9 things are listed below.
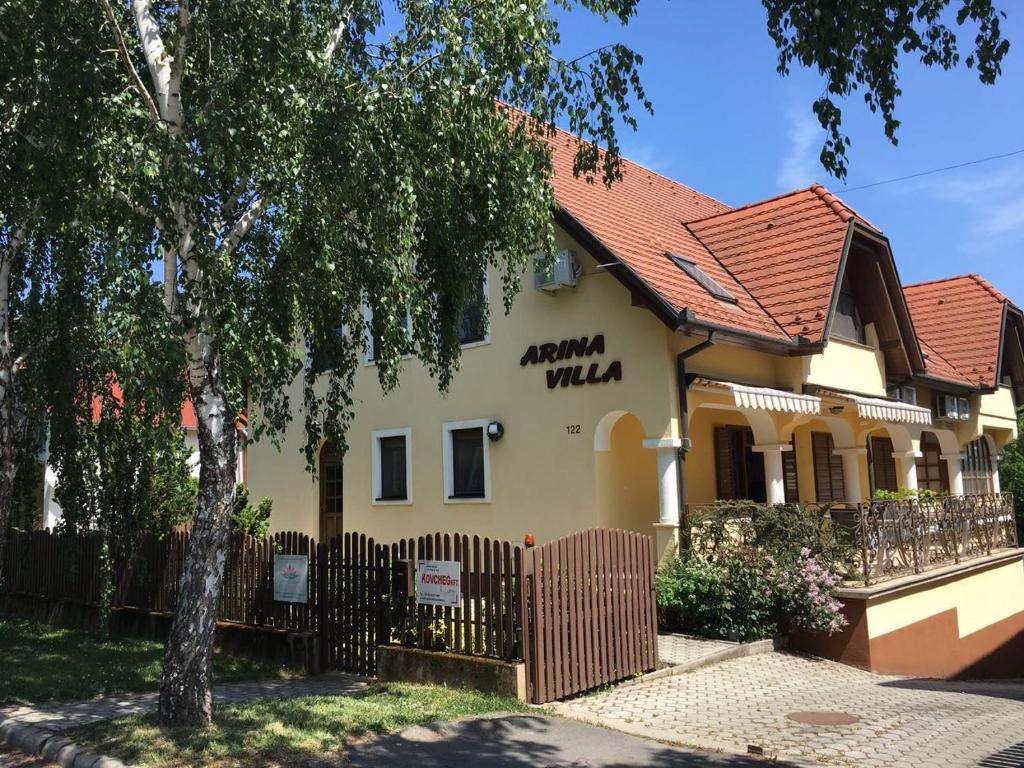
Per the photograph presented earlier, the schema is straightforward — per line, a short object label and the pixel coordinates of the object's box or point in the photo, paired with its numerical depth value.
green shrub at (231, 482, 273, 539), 17.77
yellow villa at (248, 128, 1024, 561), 13.98
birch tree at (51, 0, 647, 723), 7.15
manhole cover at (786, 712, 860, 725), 8.46
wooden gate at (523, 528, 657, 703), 8.82
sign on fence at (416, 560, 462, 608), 9.38
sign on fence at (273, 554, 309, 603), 11.07
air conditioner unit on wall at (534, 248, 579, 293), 14.66
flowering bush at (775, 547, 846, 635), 11.69
